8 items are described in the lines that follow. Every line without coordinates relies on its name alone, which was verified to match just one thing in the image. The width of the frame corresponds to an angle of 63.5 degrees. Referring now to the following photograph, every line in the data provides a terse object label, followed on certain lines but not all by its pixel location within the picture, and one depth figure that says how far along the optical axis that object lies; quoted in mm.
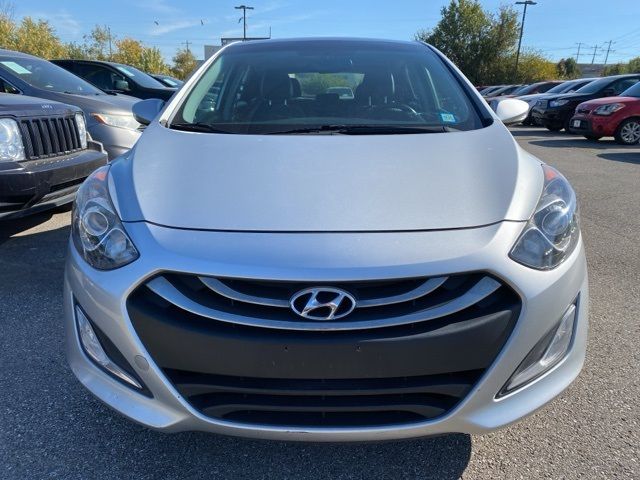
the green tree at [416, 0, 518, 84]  47562
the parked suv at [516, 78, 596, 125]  15896
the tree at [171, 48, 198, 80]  60303
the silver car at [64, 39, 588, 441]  1464
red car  11367
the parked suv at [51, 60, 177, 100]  9898
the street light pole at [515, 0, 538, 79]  45562
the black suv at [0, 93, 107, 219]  3613
